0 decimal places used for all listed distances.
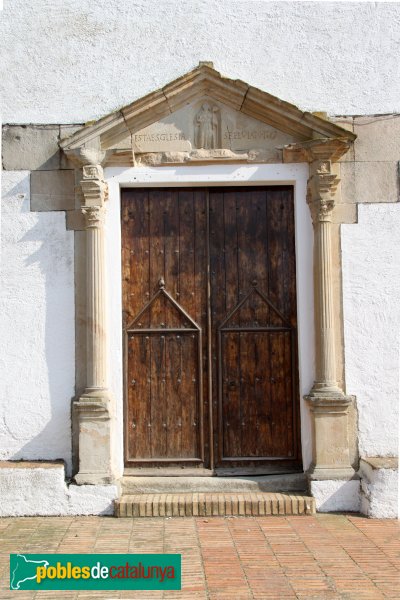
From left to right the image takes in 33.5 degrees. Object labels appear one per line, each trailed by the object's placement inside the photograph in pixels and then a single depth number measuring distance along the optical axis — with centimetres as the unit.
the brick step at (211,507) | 563
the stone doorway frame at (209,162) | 584
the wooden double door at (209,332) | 613
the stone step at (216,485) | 592
